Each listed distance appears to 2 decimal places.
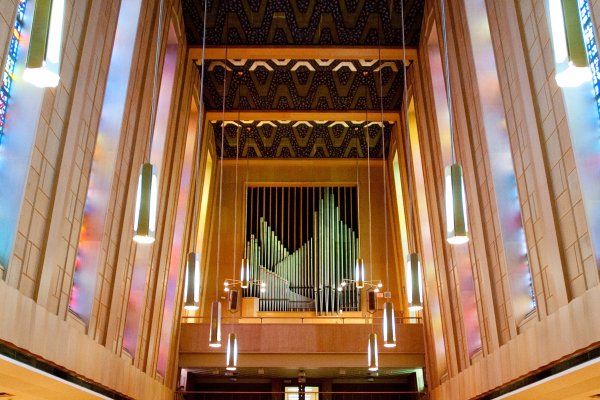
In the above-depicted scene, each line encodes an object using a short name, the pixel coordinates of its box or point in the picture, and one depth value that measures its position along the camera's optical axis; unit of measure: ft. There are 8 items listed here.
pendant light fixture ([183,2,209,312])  23.73
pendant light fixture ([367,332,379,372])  37.91
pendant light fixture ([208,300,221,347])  32.99
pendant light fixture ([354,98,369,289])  40.12
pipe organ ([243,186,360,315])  55.93
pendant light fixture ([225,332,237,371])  39.60
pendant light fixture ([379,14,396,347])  30.73
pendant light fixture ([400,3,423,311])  23.67
